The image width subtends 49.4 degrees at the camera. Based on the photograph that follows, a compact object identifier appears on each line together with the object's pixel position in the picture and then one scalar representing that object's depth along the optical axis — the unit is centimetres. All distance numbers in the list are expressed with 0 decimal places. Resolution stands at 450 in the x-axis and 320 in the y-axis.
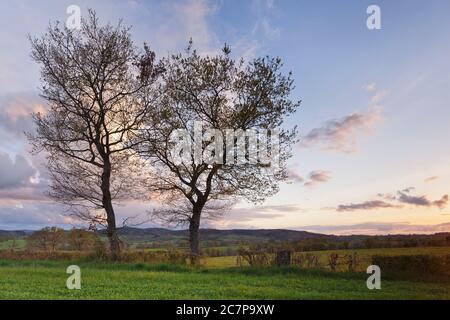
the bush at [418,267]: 2508
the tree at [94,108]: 3594
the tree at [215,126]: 3644
